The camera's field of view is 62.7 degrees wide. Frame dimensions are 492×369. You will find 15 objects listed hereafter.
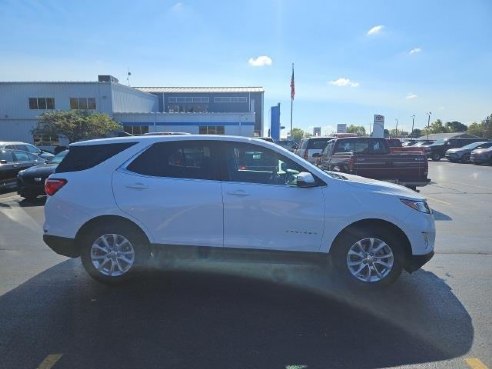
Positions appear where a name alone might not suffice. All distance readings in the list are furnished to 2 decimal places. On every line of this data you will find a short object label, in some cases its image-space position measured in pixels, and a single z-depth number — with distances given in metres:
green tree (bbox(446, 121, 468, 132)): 112.29
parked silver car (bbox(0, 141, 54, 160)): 13.44
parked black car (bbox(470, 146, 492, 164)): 27.32
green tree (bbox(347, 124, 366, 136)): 123.83
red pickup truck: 10.65
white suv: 4.59
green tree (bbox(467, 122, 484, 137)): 81.06
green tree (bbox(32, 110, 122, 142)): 35.66
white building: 43.00
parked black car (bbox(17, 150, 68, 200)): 11.28
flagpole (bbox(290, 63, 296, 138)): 36.66
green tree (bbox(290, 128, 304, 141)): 131.35
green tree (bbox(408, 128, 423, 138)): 117.88
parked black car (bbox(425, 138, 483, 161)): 33.66
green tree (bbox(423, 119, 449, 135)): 115.64
